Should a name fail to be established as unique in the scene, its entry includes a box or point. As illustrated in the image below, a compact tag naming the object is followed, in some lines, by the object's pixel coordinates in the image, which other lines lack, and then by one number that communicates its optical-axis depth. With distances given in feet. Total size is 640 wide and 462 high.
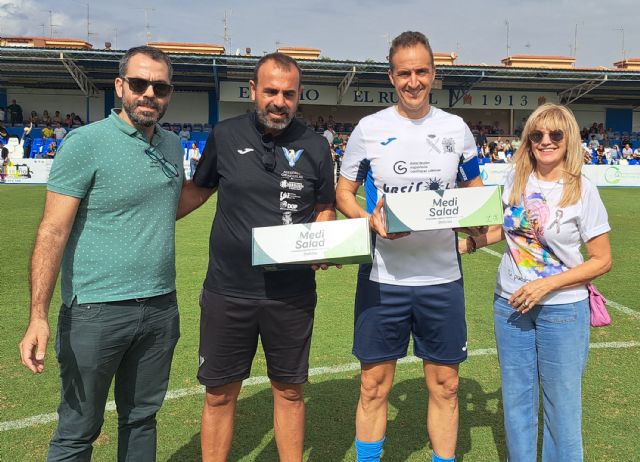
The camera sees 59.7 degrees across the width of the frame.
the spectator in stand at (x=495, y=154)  95.81
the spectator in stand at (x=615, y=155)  99.45
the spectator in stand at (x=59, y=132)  96.68
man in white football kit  9.27
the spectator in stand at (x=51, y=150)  84.15
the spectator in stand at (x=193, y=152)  76.97
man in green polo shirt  7.64
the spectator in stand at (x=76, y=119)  107.55
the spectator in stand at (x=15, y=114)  107.34
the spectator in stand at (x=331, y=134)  91.45
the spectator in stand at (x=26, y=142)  89.52
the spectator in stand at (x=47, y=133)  96.99
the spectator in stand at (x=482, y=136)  108.38
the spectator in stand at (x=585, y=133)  119.32
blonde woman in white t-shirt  8.37
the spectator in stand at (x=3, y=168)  72.02
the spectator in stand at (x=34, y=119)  107.65
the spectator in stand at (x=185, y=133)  99.09
